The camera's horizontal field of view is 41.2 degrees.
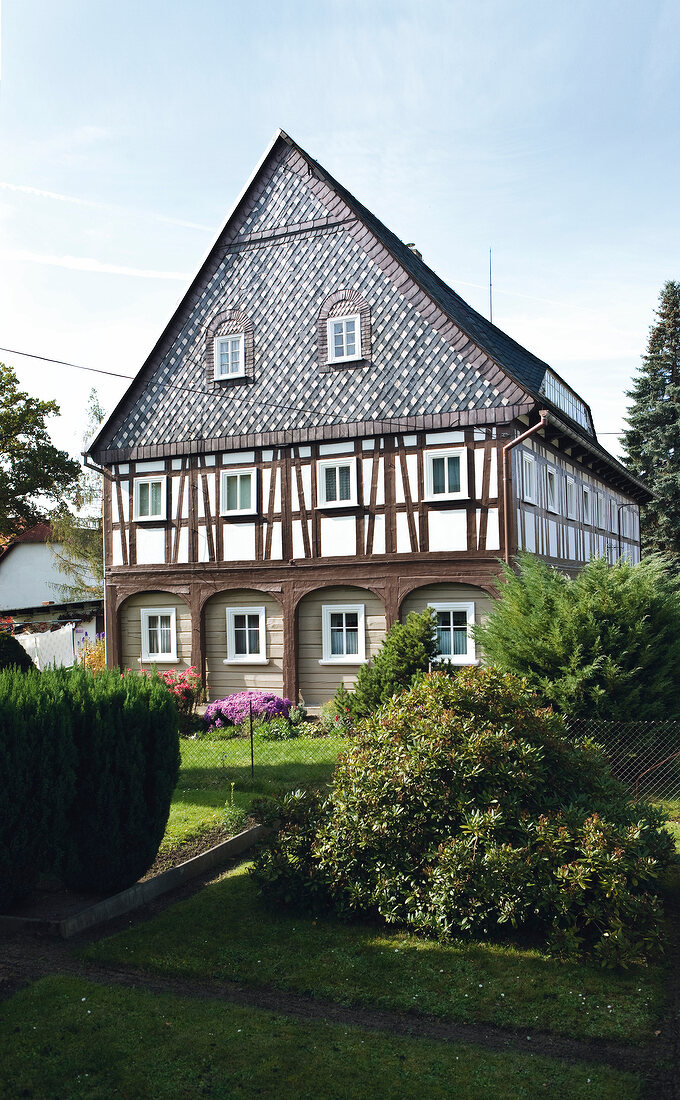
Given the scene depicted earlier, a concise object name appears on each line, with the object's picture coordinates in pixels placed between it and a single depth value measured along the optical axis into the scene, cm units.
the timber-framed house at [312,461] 1892
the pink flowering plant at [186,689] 1928
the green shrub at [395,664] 1456
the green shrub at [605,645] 1280
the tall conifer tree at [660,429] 4091
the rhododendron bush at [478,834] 741
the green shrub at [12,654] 1428
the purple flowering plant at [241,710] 1919
